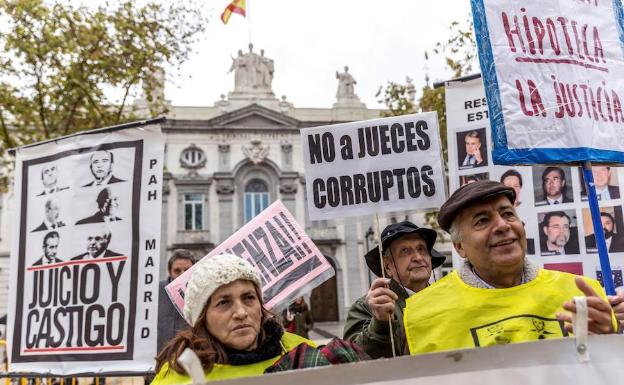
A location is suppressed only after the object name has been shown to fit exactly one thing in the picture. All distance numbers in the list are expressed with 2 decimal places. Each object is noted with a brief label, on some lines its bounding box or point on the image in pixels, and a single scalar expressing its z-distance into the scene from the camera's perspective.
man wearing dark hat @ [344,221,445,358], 2.27
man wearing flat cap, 1.92
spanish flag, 11.30
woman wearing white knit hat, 2.04
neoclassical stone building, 25.66
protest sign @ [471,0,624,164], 2.32
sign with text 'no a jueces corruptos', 3.12
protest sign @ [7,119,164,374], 3.39
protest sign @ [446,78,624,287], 3.77
